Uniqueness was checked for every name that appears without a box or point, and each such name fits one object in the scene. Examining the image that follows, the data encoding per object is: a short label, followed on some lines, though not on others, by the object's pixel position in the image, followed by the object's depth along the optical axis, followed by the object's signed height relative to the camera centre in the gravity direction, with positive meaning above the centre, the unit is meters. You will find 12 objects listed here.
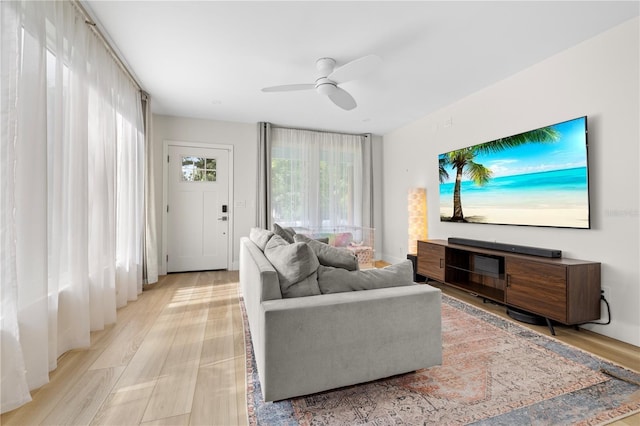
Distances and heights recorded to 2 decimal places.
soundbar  2.58 -0.36
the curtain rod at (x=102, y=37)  2.15 +1.59
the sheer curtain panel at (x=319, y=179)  5.18 +0.67
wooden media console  2.27 -0.64
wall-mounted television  2.53 +0.35
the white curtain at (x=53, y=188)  1.45 +0.19
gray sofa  1.42 -0.66
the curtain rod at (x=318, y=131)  5.14 +1.60
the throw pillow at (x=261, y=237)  2.41 -0.21
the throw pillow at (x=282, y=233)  2.73 -0.18
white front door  4.73 +0.10
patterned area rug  1.42 -1.02
